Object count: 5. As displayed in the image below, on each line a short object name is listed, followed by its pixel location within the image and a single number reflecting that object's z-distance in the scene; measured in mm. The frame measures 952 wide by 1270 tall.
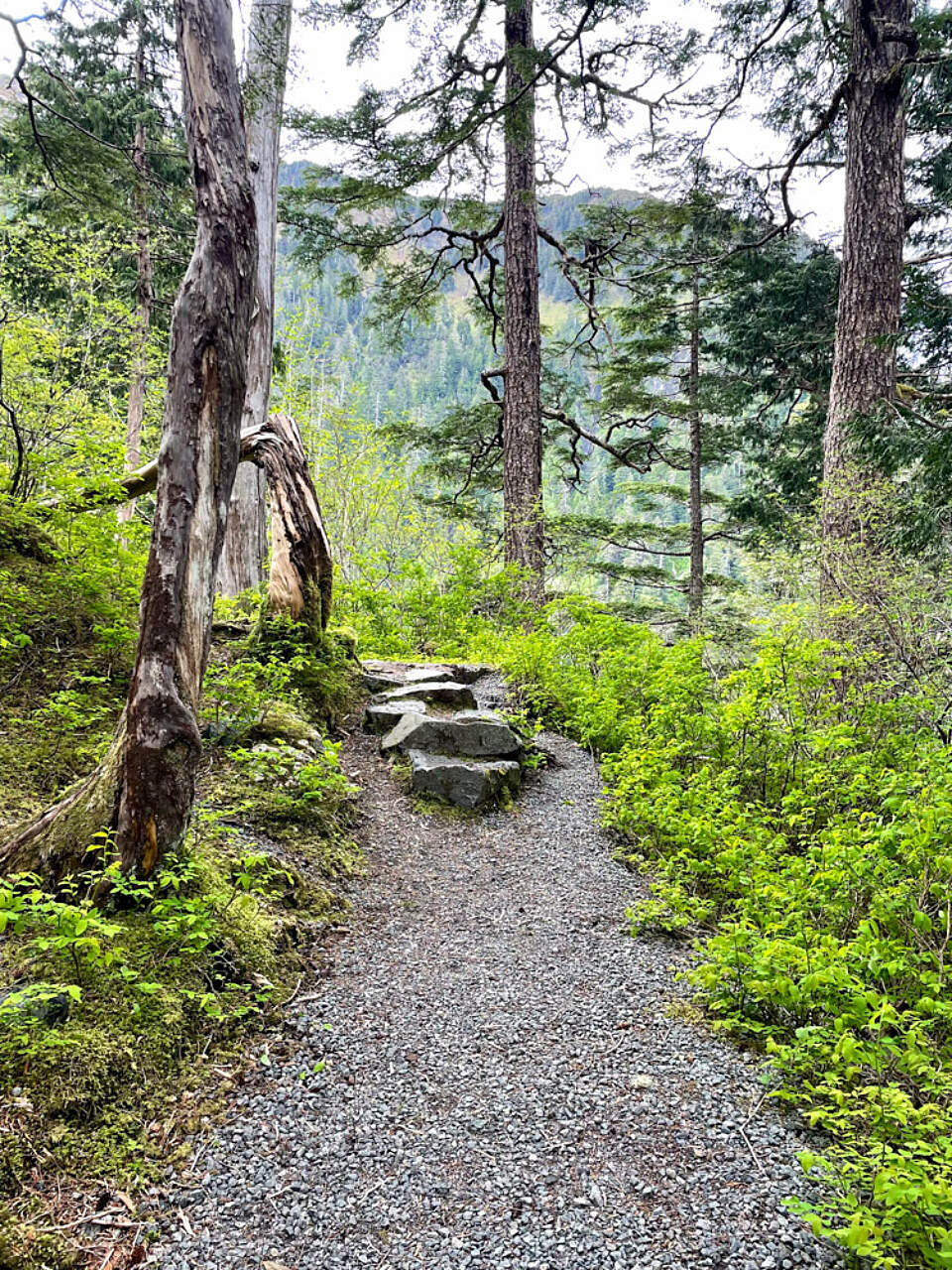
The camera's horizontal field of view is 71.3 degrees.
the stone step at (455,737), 5348
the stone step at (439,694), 6141
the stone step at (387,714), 5758
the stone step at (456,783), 4996
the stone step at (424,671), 6693
